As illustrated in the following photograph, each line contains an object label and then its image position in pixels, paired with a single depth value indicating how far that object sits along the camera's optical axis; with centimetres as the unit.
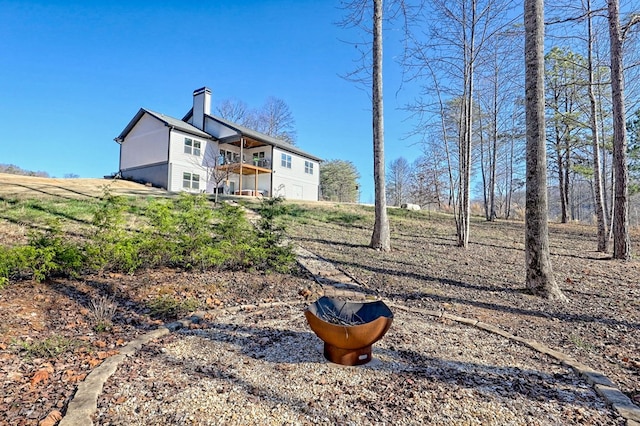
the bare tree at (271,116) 3055
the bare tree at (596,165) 788
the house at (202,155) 1770
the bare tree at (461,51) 756
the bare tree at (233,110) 2964
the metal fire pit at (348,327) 217
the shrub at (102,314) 279
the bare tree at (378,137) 710
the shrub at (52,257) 344
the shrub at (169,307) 320
